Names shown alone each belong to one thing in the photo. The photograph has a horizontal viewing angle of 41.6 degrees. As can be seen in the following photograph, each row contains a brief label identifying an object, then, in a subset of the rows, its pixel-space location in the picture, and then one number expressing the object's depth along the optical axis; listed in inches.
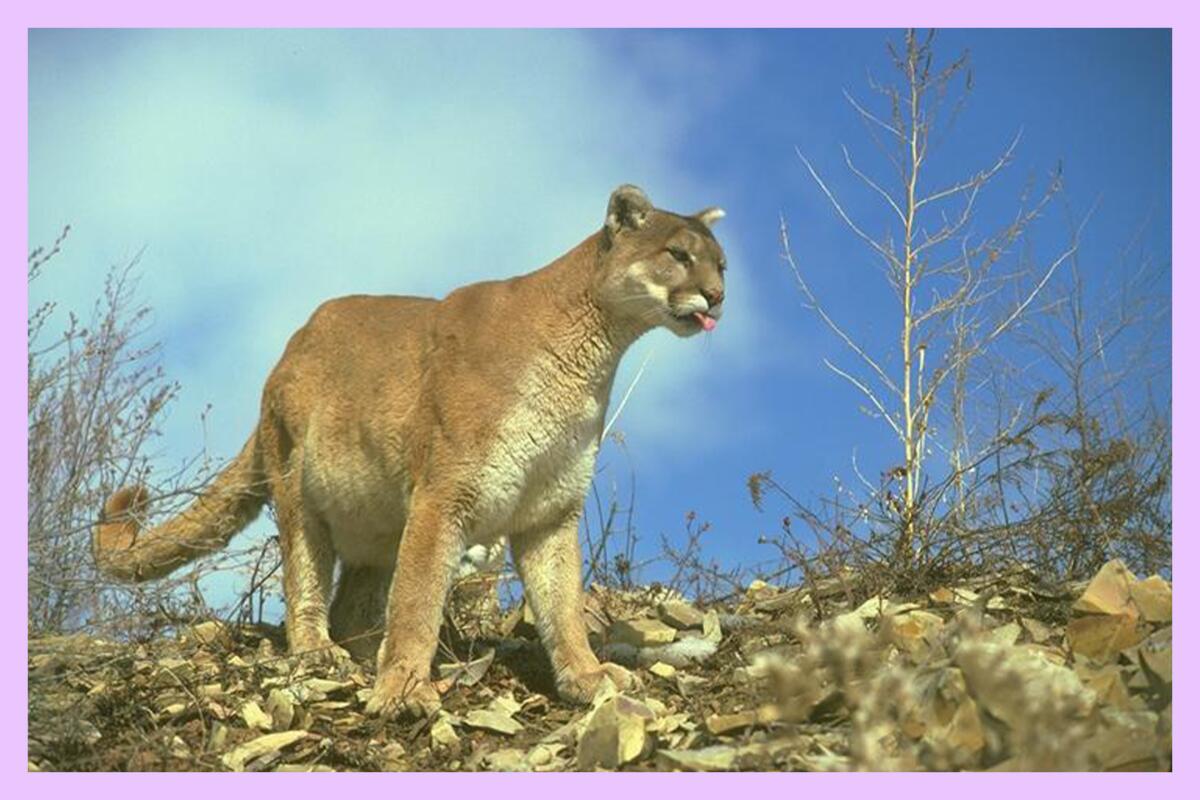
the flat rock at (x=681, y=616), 368.5
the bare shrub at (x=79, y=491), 318.3
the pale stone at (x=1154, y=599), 288.2
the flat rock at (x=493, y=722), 303.9
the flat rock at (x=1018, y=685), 178.4
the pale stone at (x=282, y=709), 307.3
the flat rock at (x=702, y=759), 242.5
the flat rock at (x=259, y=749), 287.6
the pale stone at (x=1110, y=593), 291.0
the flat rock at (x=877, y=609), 330.6
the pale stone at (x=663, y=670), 332.2
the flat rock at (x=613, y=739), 259.9
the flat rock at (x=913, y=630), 296.4
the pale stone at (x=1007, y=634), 290.8
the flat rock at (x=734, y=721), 259.4
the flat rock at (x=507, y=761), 277.0
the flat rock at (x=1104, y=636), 289.0
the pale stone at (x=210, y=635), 372.2
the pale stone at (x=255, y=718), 307.7
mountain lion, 312.0
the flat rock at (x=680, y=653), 345.1
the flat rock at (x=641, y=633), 355.6
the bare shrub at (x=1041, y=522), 352.8
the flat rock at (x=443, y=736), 295.4
